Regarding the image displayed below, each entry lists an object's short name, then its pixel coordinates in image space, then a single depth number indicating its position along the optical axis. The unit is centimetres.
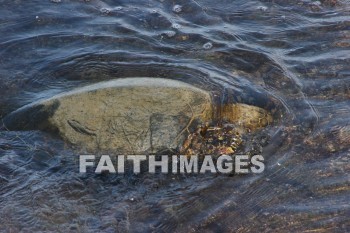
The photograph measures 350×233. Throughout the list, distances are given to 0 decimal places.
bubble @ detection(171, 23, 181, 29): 1393
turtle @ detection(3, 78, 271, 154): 977
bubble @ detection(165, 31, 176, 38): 1354
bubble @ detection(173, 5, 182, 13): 1488
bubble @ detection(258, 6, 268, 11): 1499
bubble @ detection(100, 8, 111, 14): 1480
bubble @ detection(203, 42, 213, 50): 1296
